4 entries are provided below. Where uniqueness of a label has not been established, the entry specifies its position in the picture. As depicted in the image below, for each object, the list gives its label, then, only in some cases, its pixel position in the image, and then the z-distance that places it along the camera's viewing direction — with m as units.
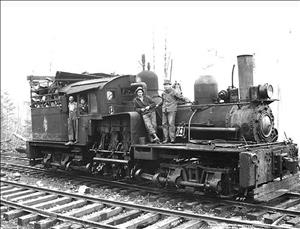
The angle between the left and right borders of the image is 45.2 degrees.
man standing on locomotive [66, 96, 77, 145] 10.81
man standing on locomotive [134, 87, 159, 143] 8.98
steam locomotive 7.44
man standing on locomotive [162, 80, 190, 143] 8.77
